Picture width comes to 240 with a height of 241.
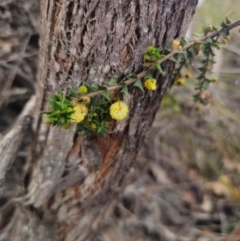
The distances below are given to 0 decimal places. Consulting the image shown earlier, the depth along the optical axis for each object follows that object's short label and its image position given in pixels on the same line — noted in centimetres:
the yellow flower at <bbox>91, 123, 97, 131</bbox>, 13
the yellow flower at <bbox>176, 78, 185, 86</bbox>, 16
